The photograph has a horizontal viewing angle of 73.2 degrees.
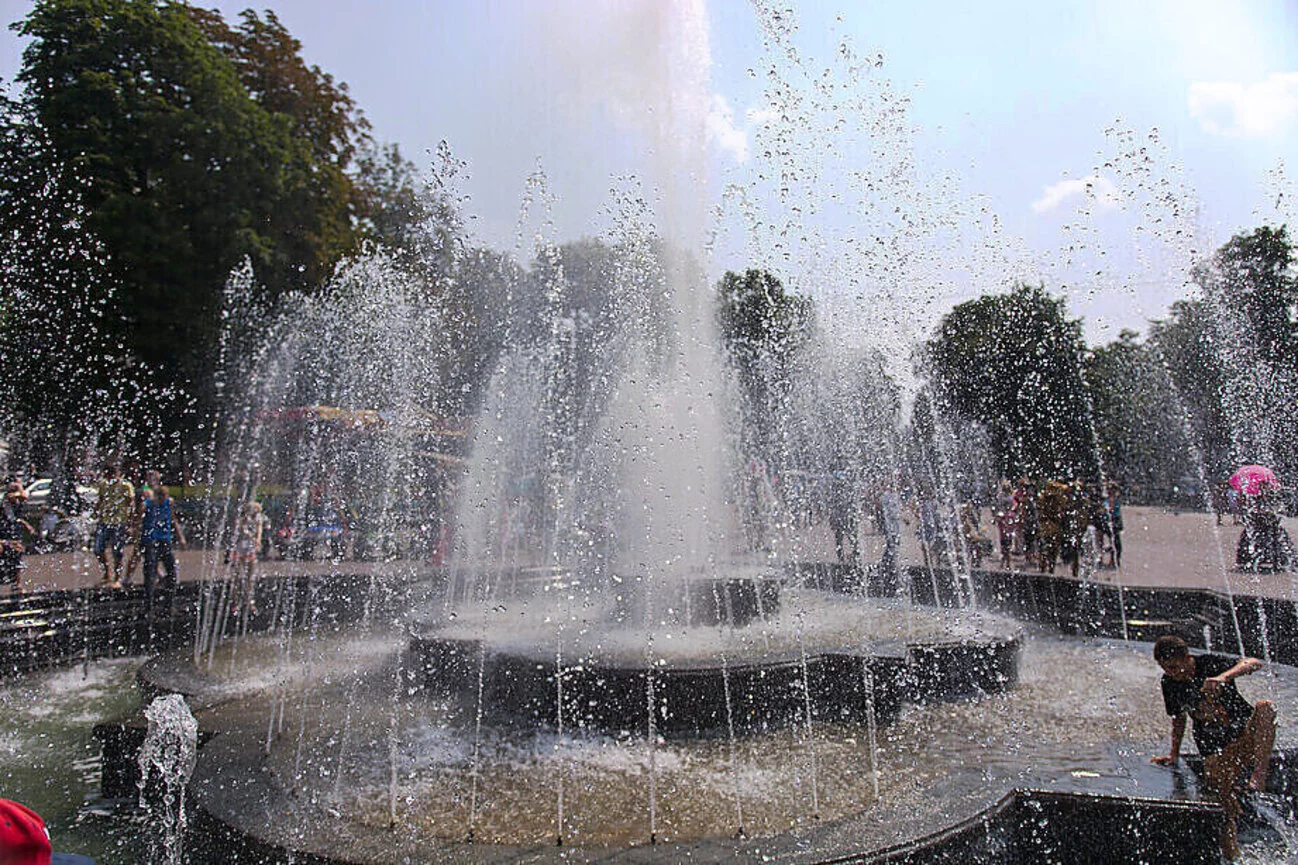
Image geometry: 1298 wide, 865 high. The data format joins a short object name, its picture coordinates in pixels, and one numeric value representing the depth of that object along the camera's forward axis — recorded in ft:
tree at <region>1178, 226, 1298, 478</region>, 98.63
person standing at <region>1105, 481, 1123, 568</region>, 49.07
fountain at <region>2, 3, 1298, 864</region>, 11.91
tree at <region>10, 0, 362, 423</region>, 60.03
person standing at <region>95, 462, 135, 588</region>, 41.11
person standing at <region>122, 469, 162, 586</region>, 37.41
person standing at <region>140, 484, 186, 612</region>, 34.24
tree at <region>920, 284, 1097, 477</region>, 118.21
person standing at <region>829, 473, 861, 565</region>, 49.68
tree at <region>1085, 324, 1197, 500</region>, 138.72
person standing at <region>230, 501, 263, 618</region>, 44.42
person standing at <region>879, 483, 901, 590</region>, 44.93
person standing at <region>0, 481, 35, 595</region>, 41.98
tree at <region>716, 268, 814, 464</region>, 101.04
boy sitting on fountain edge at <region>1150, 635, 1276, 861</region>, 12.80
